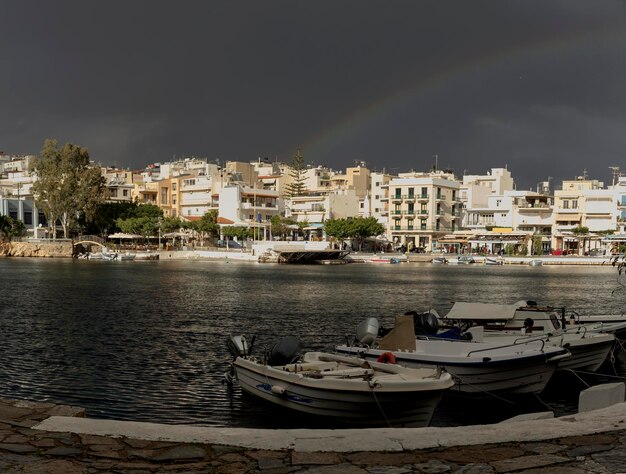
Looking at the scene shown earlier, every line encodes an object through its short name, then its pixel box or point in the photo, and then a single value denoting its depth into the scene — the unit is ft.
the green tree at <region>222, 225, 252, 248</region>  417.90
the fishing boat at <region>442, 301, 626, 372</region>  62.39
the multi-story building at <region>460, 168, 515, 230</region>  429.79
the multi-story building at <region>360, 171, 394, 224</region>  446.19
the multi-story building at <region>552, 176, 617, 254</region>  391.45
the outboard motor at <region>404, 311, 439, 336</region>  63.05
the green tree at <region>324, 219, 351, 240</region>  410.64
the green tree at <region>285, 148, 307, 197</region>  500.33
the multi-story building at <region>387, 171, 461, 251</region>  412.36
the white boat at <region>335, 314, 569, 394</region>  53.11
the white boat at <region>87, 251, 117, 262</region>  370.73
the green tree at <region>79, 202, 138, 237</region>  407.85
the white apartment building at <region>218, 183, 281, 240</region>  426.92
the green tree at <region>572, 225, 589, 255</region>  384.68
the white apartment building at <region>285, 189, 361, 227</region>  448.57
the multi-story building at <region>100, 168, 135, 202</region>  458.91
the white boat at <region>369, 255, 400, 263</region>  378.73
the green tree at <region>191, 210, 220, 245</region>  418.10
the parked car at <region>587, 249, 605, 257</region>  379.55
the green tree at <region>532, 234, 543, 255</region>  395.55
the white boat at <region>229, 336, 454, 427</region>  41.77
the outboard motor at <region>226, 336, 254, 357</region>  54.24
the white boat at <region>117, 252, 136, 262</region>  374.63
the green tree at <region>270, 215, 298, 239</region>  423.23
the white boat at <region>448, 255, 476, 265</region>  372.15
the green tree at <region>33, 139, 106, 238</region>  360.48
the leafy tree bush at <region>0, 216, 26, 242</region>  396.98
